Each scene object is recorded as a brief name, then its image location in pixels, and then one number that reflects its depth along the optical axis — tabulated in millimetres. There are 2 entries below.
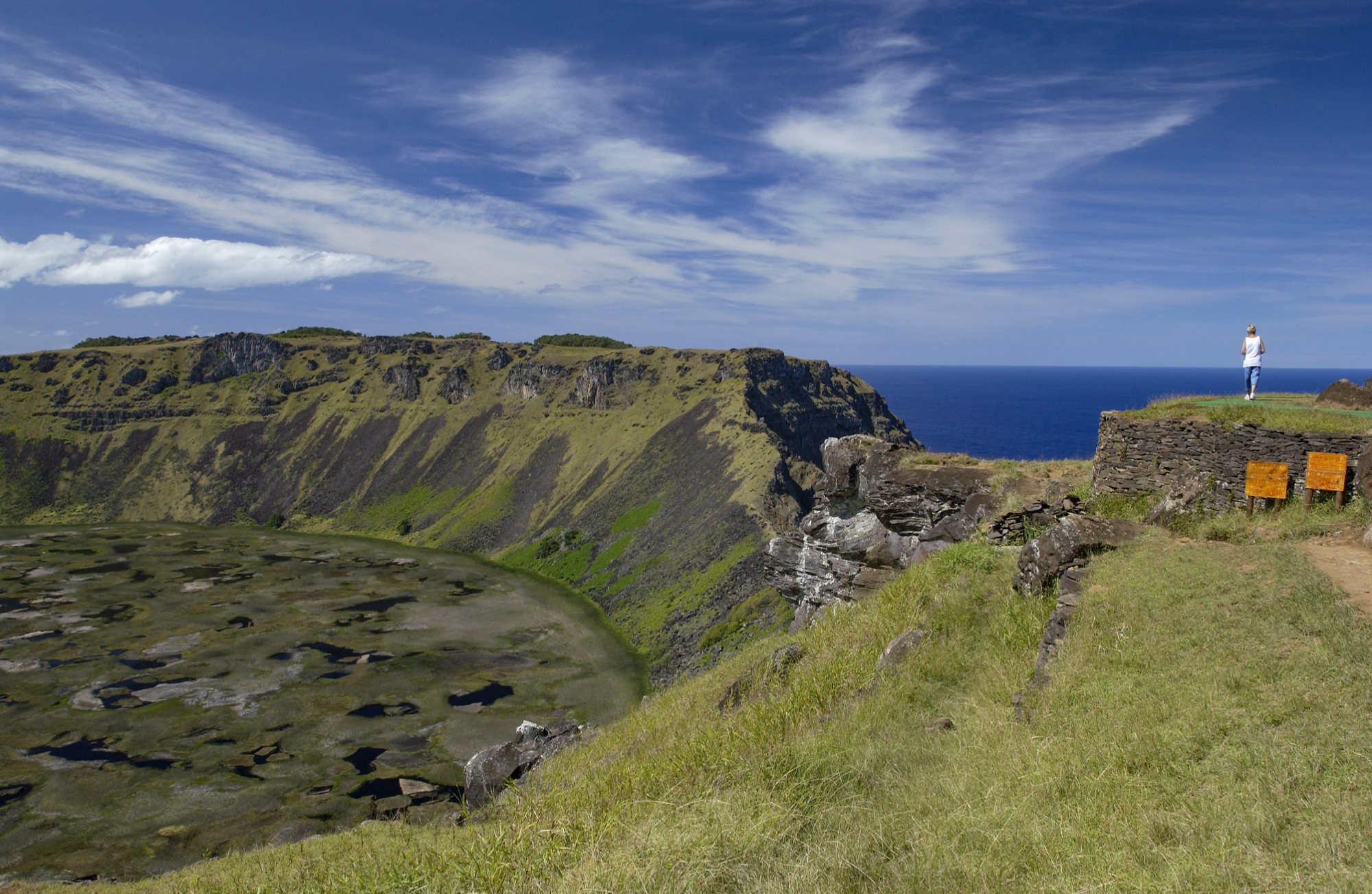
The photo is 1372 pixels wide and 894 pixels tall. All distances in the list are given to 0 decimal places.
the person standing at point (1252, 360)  17797
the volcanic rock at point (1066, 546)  12844
